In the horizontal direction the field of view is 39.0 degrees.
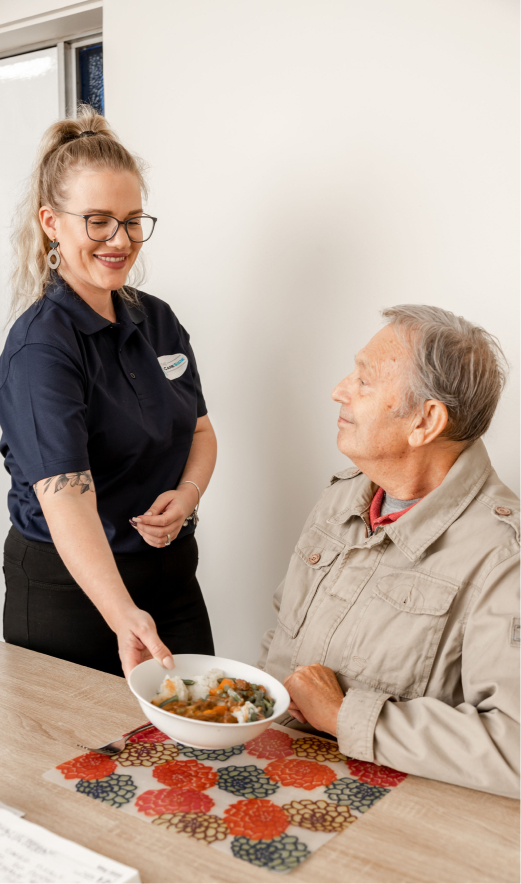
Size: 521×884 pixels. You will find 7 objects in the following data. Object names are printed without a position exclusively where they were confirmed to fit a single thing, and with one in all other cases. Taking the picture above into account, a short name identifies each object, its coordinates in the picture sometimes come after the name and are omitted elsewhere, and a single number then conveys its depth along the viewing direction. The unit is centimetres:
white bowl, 111
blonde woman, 157
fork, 124
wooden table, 96
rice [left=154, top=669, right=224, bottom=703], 122
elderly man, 120
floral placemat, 103
